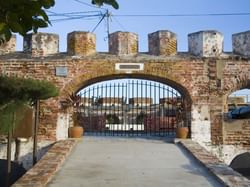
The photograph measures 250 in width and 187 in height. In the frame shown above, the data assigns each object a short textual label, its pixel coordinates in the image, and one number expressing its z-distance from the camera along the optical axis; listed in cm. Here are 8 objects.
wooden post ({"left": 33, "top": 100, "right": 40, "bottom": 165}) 911
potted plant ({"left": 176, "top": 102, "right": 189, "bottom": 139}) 1103
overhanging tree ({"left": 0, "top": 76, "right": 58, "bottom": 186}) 704
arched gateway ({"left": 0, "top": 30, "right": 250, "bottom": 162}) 1069
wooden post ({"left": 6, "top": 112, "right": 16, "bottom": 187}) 698
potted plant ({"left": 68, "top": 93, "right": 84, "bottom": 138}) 1054
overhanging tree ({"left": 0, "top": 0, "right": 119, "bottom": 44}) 245
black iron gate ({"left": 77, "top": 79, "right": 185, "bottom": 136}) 1132
